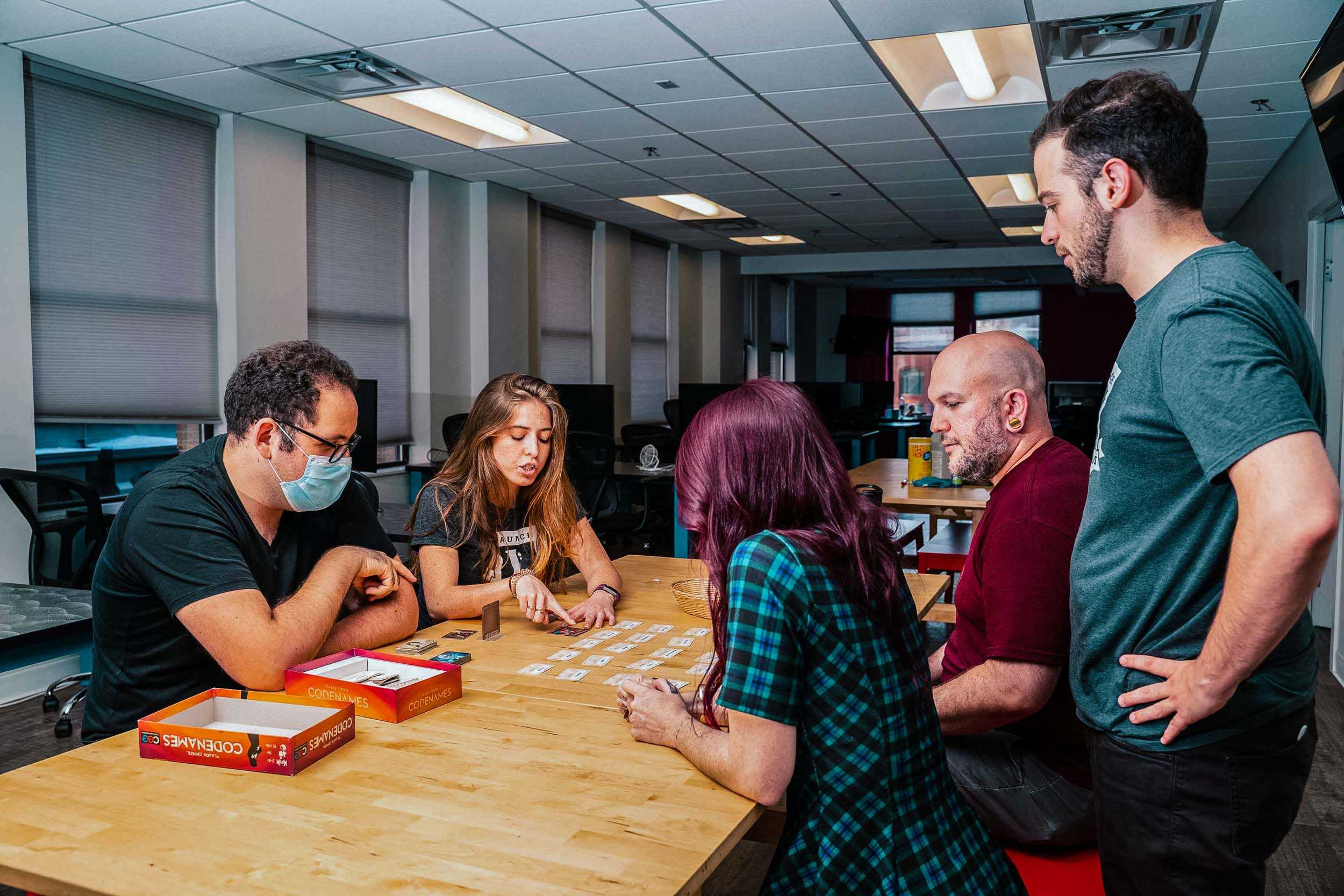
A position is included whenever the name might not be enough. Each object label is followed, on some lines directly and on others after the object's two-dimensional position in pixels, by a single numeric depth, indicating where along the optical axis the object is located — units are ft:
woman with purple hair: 3.97
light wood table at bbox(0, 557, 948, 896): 3.49
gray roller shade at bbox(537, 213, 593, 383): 27.04
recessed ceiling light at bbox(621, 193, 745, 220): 26.68
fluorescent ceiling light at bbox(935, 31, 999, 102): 14.88
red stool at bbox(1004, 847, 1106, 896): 5.29
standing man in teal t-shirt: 3.61
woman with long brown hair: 8.17
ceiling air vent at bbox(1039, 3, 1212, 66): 12.62
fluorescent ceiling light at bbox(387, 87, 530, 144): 17.65
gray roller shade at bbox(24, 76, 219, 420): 14.46
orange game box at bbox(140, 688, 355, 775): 4.37
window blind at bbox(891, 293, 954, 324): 51.39
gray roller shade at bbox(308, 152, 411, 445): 19.44
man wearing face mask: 5.51
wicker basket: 7.51
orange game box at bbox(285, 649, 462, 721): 5.09
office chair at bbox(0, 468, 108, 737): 12.21
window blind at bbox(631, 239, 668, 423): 32.32
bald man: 5.31
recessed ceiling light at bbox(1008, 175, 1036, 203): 24.48
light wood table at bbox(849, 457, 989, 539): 14.99
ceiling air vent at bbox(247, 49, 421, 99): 14.35
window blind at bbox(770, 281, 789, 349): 46.29
